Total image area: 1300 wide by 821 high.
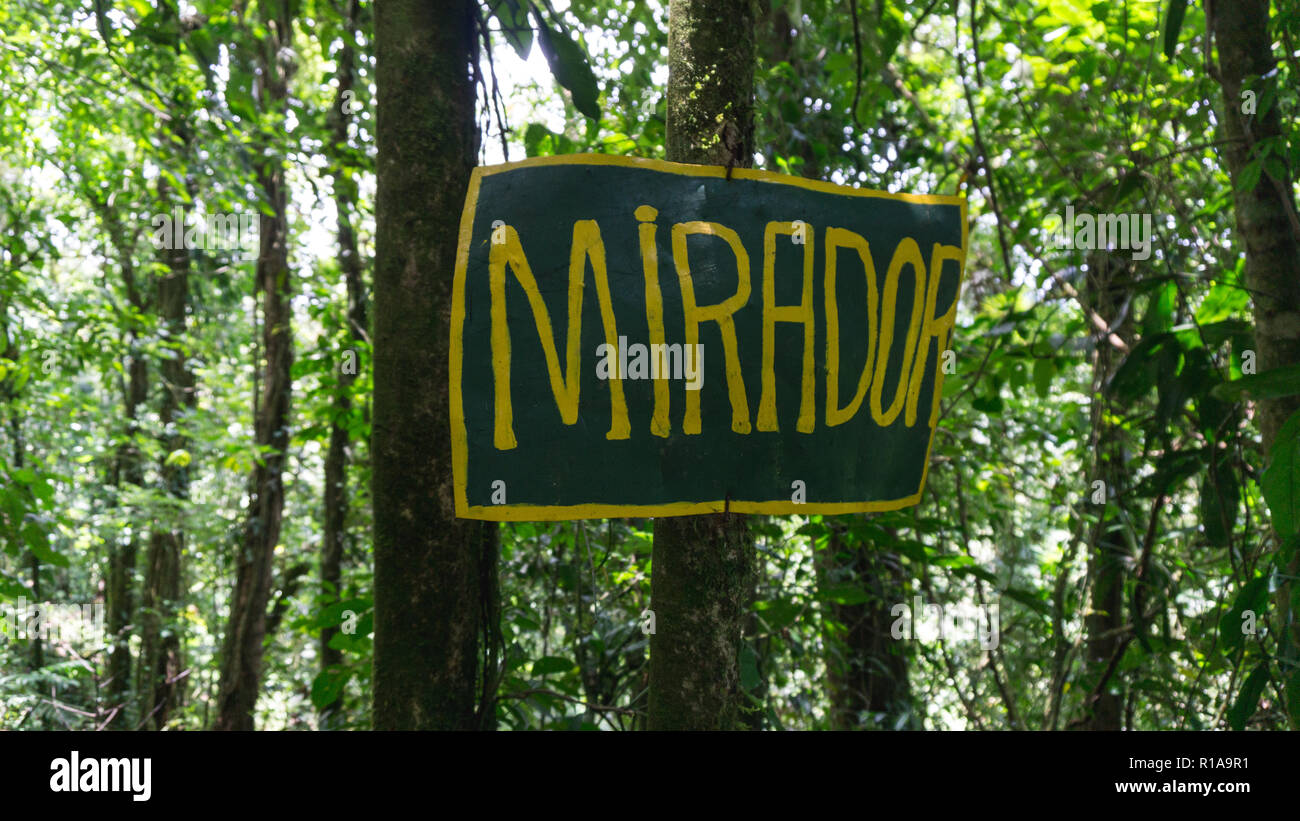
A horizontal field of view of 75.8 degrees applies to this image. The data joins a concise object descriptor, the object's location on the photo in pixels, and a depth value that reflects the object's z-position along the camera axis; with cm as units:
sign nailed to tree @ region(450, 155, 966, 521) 121
